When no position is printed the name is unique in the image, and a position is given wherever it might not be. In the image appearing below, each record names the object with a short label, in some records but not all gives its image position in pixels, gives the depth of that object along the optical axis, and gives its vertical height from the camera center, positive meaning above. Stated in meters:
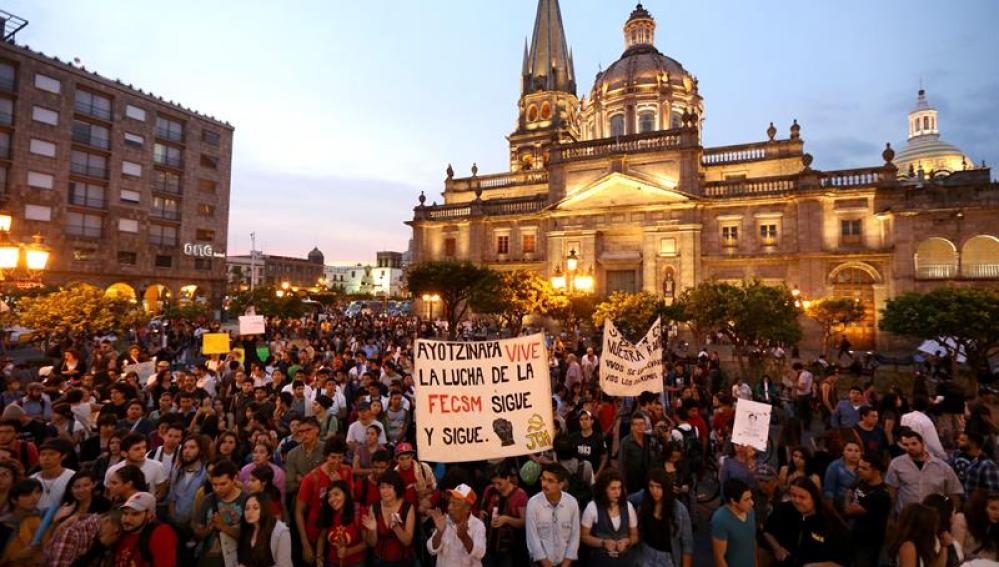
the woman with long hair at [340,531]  4.68 -2.07
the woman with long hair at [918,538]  3.85 -1.68
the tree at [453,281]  28.97 +1.31
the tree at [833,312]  28.89 -0.11
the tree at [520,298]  29.17 +0.44
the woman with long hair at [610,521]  4.79 -1.99
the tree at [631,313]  25.91 -0.29
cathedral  31.03 +6.33
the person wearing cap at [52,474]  4.91 -1.69
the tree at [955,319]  17.84 -0.26
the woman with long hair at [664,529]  4.73 -2.03
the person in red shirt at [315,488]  4.96 -1.82
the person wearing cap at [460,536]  4.36 -1.98
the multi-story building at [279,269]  103.69 +6.93
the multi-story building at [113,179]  37.88 +9.87
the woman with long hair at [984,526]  4.03 -1.67
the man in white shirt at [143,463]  5.31 -1.68
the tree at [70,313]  17.91 -0.48
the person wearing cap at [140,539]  4.02 -1.86
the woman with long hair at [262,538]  4.36 -1.99
